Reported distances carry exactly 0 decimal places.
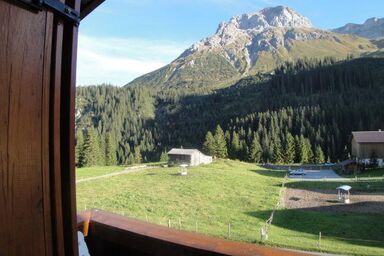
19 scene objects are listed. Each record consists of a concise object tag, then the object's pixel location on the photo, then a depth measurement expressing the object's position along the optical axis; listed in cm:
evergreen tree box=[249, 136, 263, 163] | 7856
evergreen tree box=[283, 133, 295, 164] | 7406
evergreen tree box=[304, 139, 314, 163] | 7462
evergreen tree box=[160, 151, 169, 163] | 8075
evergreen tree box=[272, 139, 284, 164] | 7438
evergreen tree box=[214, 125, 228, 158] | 7881
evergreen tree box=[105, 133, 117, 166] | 8069
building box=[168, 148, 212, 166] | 5934
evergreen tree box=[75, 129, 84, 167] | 6875
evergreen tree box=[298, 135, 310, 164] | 7319
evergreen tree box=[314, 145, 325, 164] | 7362
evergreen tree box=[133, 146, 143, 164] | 9398
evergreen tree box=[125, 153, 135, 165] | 9178
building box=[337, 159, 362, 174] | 5259
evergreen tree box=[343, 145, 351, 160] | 7811
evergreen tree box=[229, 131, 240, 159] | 8162
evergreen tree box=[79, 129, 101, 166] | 6962
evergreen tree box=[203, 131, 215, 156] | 7762
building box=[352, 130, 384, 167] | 5740
